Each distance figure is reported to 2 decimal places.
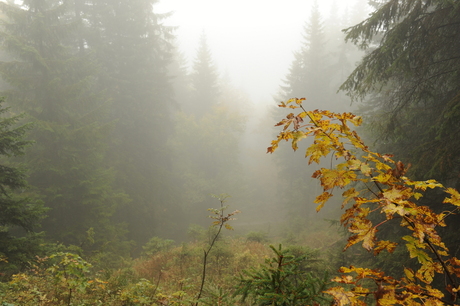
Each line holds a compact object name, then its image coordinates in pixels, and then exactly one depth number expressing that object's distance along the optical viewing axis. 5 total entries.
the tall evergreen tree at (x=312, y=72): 24.78
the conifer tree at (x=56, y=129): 10.70
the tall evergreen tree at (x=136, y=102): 16.70
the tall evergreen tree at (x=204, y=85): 28.78
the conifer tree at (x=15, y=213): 5.62
